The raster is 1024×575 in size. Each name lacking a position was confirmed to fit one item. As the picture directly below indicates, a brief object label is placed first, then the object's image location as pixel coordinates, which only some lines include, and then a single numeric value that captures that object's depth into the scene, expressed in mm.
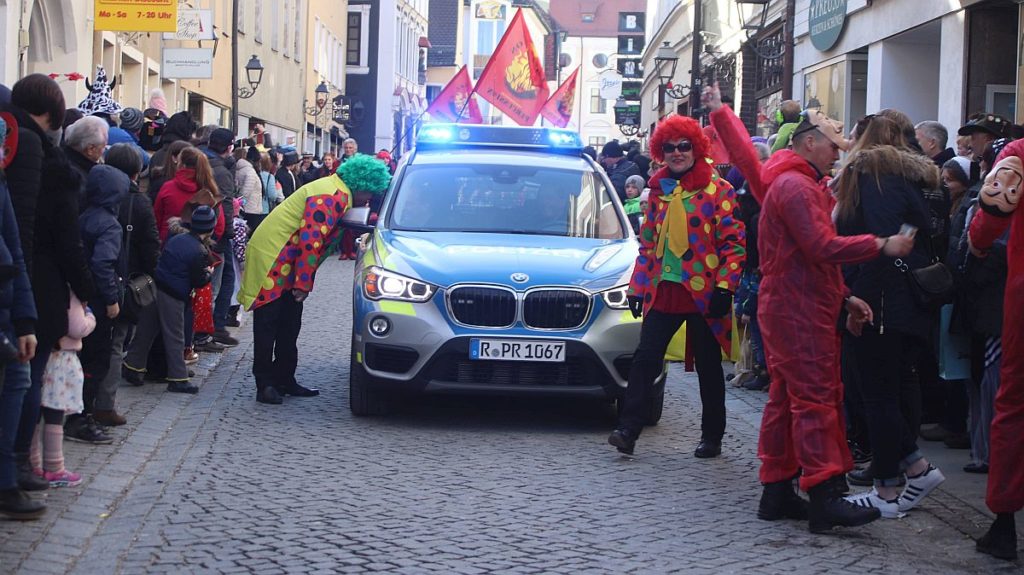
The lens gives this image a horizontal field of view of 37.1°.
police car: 9164
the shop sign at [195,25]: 23203
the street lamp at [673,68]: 33997
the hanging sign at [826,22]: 21453
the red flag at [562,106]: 23031
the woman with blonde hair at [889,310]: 6887
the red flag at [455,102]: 20625
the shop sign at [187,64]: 22391
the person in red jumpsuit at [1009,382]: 6309
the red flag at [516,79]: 20156
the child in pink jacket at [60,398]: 7145
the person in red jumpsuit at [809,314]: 6637
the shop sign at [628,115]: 67250
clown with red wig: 8430
